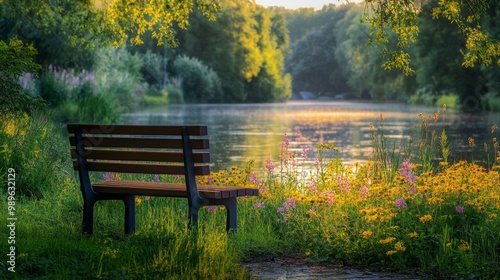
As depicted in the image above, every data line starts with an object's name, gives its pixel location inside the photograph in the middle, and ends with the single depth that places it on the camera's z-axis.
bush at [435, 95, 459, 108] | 58.94
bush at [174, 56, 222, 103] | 76.12
